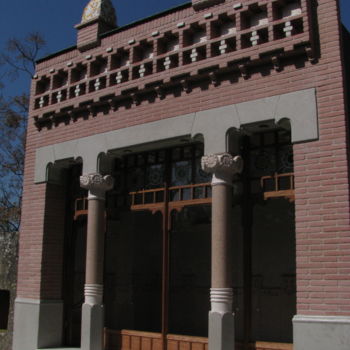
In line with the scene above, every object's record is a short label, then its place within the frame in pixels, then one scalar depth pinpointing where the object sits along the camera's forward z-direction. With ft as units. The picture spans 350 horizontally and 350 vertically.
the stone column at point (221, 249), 27.68
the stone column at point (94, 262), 33.65
